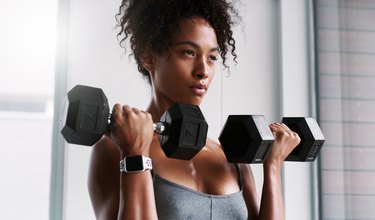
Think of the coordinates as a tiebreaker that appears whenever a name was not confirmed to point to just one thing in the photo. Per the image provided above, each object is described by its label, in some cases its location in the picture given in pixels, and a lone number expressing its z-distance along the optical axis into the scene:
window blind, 2.18
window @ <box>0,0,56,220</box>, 2.08
